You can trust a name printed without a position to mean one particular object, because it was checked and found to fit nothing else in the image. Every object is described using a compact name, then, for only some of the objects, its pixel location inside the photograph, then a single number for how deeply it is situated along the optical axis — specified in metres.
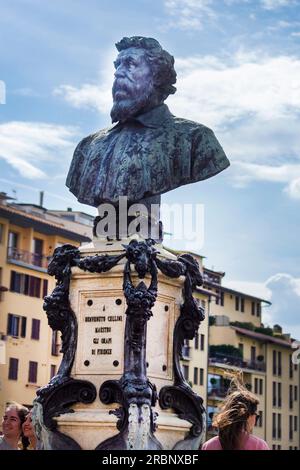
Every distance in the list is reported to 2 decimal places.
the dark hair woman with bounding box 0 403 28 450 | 14.19
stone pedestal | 15.90
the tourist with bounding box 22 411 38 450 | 14.84
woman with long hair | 10.73
